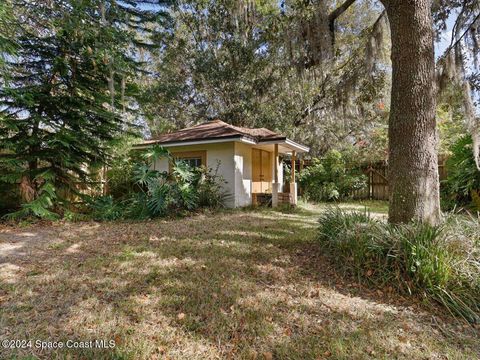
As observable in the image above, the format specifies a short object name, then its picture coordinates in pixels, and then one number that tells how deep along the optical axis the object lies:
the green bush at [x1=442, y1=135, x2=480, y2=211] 7.45
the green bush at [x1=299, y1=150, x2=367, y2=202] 12.52
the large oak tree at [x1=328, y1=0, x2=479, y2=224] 3.63
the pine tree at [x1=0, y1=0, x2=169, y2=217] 5.95
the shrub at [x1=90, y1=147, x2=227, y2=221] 7.64
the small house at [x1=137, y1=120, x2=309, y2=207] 9.25
